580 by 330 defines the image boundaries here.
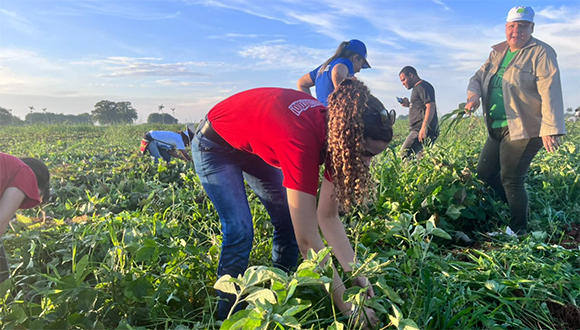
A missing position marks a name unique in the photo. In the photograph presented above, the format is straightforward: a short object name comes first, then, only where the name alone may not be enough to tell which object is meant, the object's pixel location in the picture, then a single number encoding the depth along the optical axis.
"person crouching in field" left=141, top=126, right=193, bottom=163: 6.24
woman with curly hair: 1.38
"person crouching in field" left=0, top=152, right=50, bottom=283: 2.12
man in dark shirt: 4.60
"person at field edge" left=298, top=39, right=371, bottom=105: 3.13
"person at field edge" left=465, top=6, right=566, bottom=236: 2.73
